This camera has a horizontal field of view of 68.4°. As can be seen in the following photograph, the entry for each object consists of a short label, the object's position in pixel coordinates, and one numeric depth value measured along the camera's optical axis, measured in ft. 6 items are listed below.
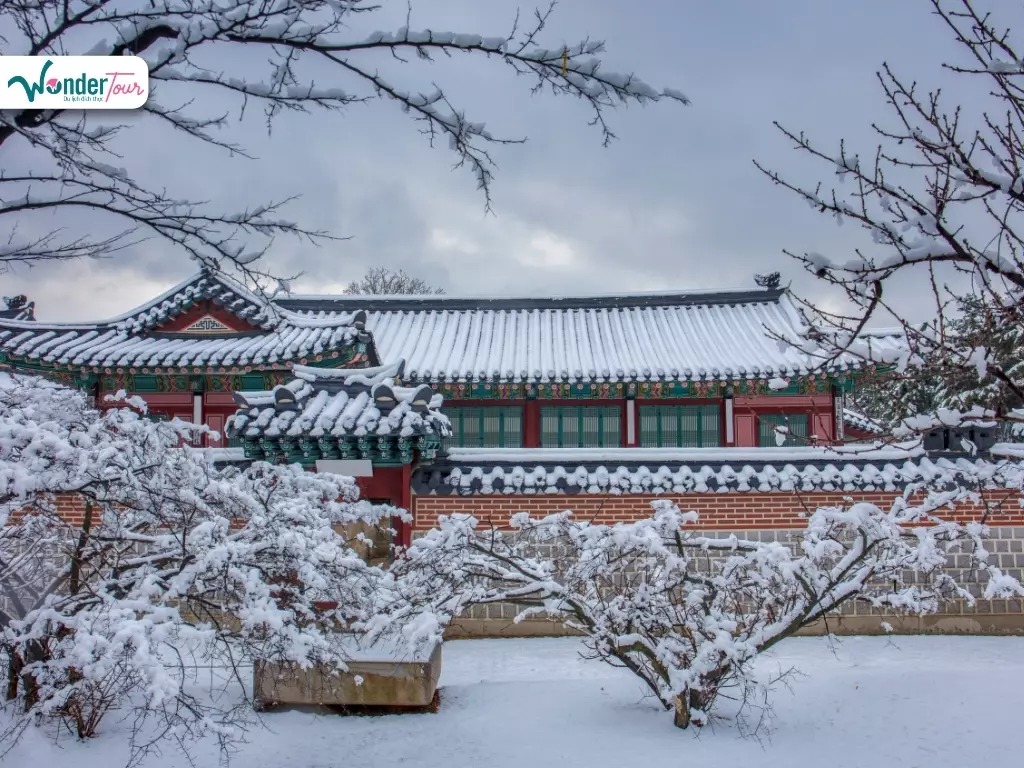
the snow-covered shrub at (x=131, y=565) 14.03
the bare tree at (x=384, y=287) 110.73
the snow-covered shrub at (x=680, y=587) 18.53
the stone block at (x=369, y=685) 20.49
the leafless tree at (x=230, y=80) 11.35
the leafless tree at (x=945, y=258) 10.94
